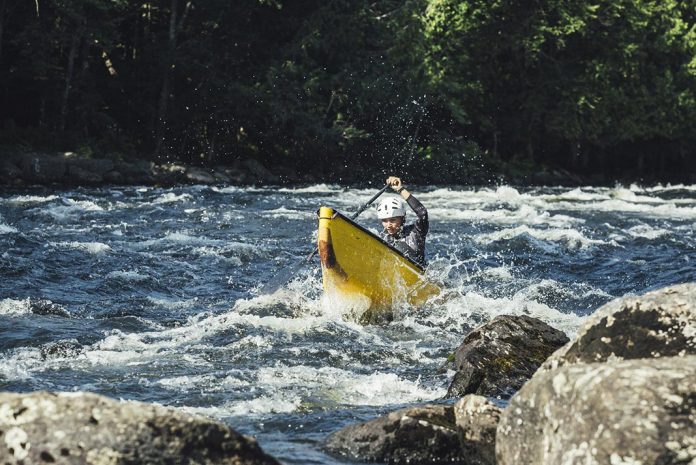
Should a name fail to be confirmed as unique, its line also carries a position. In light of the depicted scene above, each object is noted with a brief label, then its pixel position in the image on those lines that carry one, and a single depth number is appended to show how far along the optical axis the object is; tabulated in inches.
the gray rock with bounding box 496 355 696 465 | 311.9
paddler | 831.7
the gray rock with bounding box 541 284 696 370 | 394.3
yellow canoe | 776.3
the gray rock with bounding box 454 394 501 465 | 410.9
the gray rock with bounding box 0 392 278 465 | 321.1
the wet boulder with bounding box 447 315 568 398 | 548.7
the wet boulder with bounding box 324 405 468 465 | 433.7
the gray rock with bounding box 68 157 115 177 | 2027.6
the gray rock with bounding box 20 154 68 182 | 1941.4
